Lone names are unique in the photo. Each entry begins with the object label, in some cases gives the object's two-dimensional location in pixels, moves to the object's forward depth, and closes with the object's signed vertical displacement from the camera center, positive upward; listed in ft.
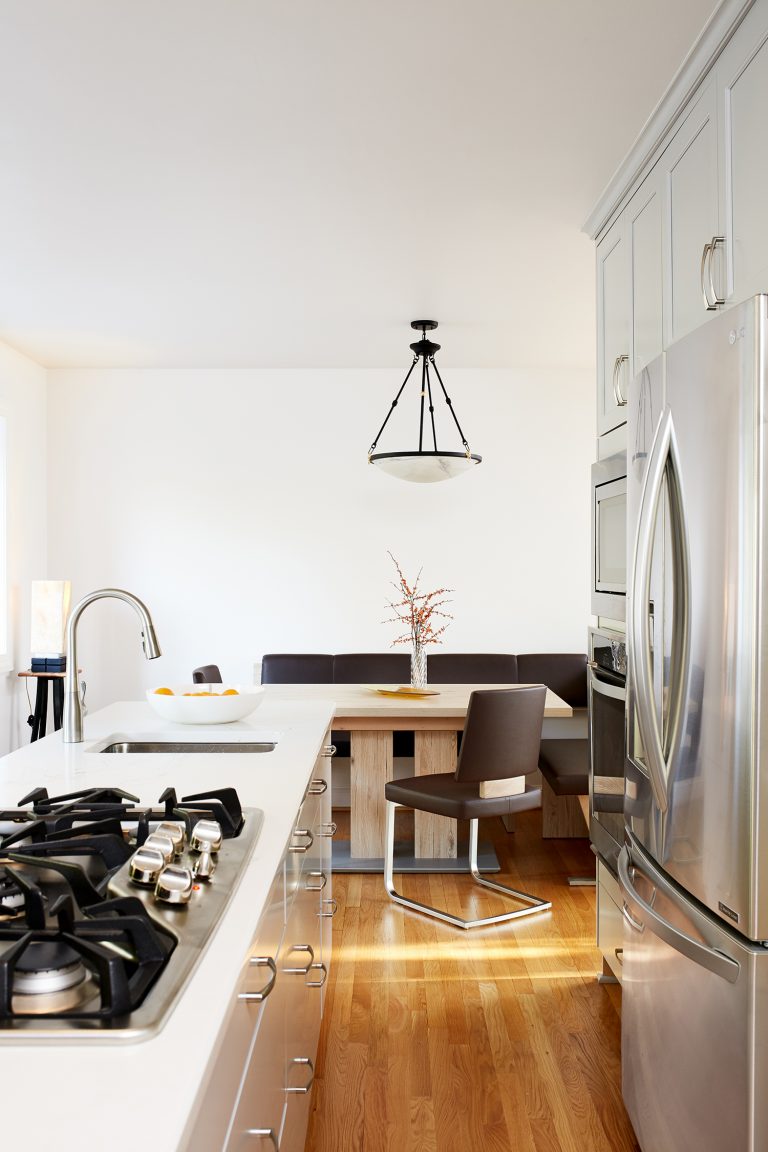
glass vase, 14.55 -1.26
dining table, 13.24 -2.74
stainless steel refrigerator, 4.69 -0.88
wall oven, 8.61 -1.50
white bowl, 7.92 -1.06
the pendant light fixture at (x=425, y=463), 13.92 +1.92
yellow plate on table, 14.06 -1.63
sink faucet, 6.46 -0.48
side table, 16.88 -2.12
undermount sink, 7.78 -1.37
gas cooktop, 2.69 -1.19
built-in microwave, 8.91 +0.51
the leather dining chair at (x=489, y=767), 10.96 -2.21
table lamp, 16.97 -0.71
